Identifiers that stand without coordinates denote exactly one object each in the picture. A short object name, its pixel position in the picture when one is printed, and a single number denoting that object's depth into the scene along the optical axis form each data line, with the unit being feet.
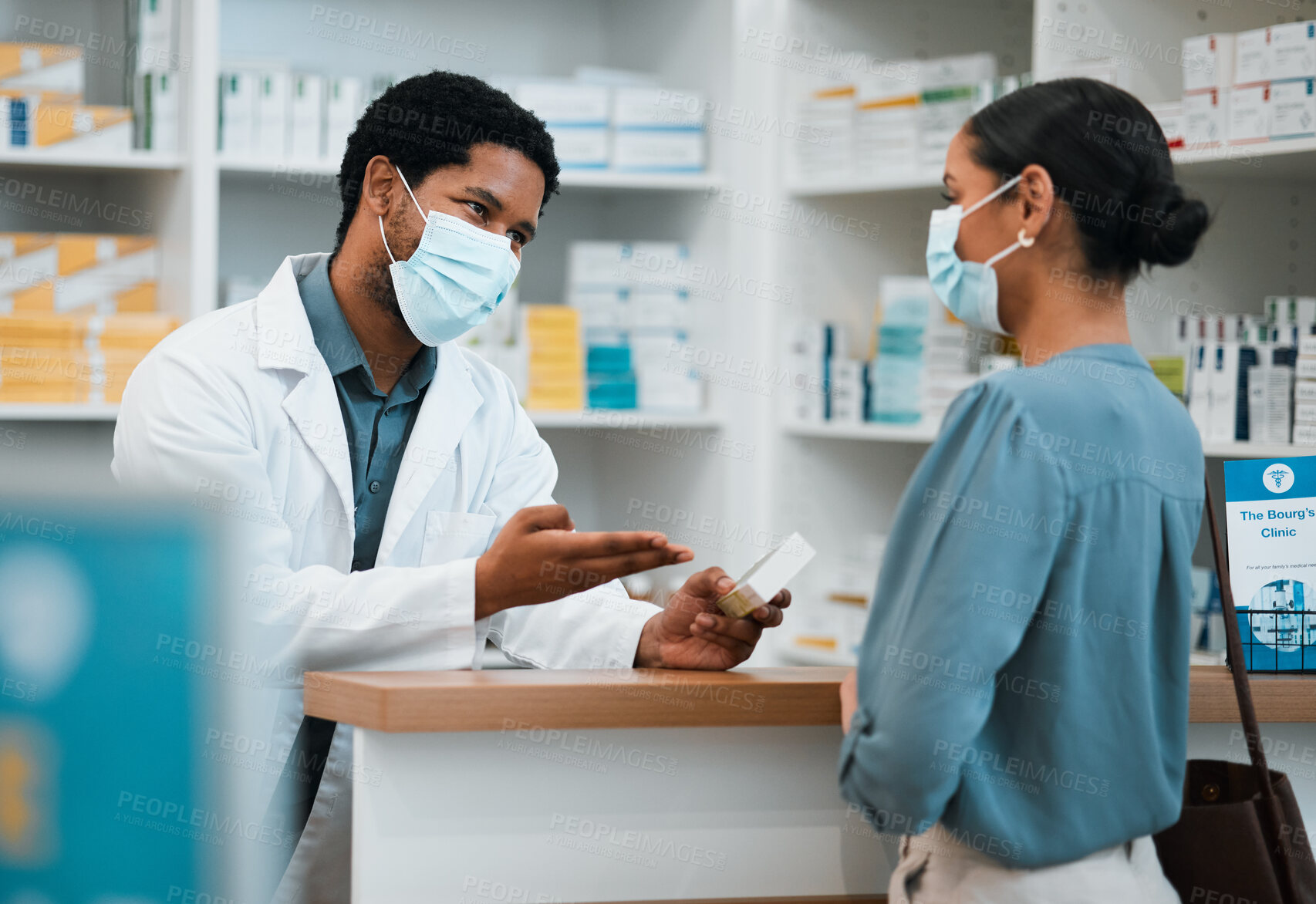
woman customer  3.18
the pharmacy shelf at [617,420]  9.86
